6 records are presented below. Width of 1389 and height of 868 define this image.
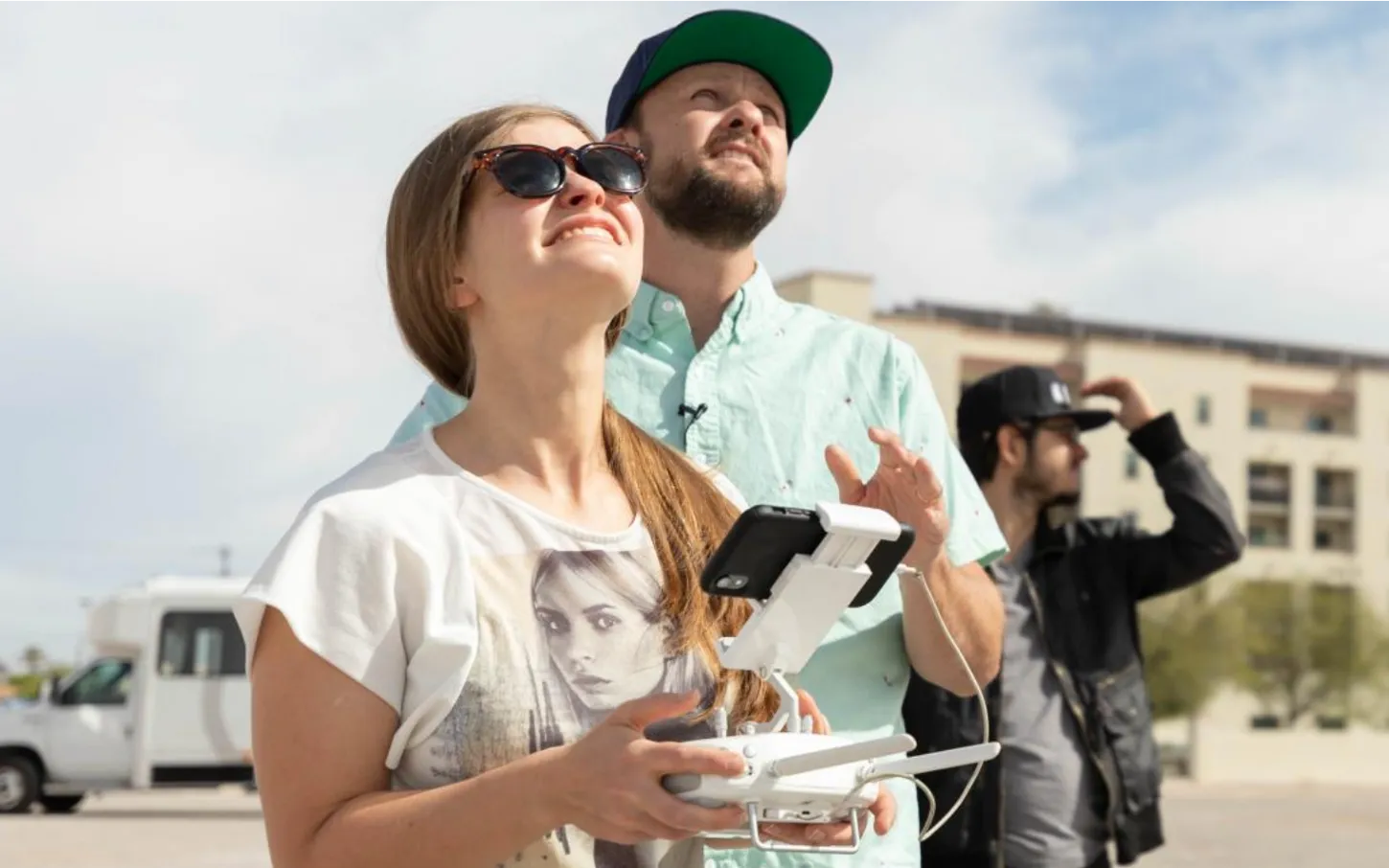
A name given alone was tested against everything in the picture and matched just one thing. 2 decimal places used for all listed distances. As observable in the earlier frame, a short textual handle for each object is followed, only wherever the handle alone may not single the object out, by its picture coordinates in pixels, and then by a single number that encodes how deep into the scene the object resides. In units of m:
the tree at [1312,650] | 73.00
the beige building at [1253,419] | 75.94
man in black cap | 5.03
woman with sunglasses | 1.91
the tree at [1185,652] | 66.00
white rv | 22.39
